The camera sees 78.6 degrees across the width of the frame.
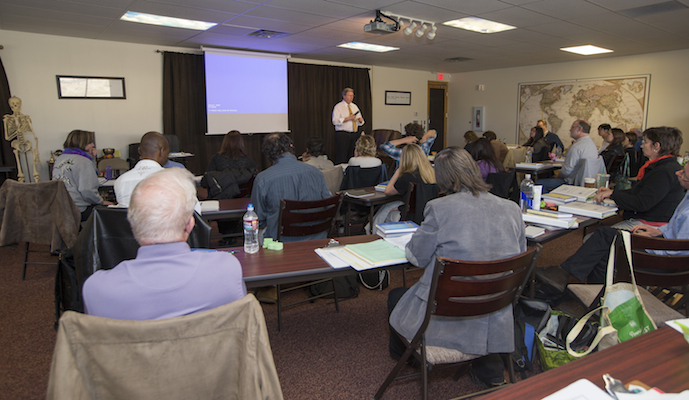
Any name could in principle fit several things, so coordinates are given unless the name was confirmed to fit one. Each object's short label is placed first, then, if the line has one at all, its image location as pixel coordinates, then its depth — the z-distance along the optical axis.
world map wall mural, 8.55
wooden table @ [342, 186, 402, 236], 3.53
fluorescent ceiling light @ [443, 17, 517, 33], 5.54
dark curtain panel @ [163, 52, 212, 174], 7.19
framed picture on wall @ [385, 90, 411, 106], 10.41
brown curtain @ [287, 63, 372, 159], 8.77
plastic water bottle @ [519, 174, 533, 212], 2.75
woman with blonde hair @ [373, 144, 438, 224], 3.48
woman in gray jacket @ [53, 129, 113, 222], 3.81
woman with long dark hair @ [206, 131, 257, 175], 4.32
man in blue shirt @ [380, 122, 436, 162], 4.98
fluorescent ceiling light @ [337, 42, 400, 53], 7.20
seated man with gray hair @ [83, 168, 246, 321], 1.04
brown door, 11.74
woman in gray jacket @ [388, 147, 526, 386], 1.66
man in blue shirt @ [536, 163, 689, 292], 2.43
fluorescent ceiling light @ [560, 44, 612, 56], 7.50
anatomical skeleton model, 5.28
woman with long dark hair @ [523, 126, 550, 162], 7.14
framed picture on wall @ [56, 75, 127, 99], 6.29
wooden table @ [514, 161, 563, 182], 5.86
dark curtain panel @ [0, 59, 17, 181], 5.79
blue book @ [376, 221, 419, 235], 2.27
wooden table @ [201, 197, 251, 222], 2.99
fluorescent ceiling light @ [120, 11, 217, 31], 5.14
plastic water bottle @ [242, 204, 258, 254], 2.05
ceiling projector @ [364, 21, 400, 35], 4.95
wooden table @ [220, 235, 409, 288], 1.74
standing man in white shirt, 7.91
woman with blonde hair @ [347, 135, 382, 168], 4.37
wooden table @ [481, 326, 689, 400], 0.88
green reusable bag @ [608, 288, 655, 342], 1.42
